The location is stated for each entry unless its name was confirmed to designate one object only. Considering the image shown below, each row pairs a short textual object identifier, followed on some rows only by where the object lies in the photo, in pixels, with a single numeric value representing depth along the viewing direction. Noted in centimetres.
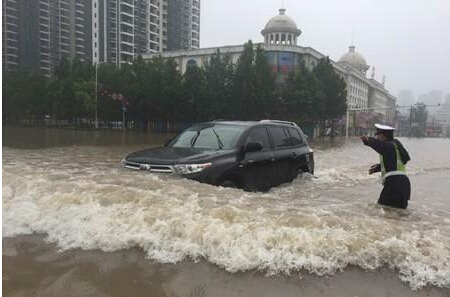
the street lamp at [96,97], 4988
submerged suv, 673
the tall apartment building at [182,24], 10888
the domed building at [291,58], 7019
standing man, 604
